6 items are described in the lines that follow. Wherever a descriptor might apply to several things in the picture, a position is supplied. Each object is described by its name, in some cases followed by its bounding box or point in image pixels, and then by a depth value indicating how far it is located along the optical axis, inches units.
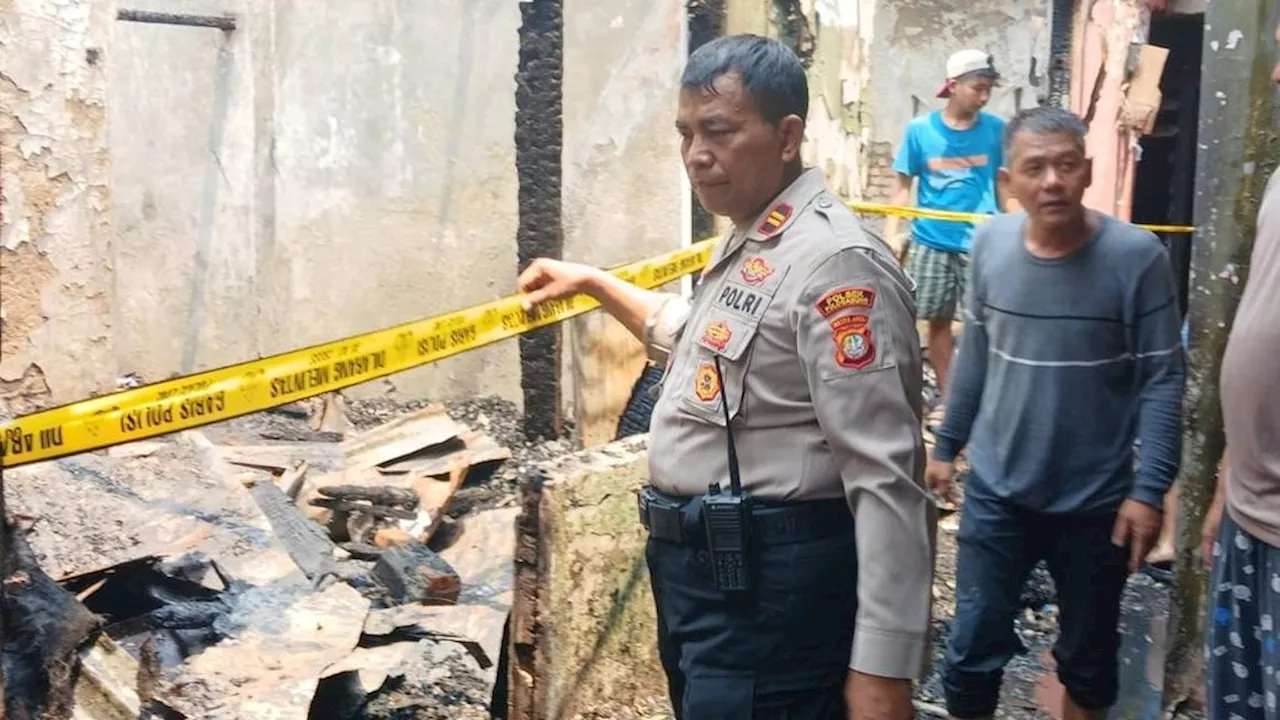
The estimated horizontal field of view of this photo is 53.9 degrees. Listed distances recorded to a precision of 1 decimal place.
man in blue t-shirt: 253.4
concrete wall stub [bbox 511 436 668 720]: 133.9
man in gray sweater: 121.6
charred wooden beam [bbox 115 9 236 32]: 308.0
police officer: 74.9
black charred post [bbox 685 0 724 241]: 251.1
